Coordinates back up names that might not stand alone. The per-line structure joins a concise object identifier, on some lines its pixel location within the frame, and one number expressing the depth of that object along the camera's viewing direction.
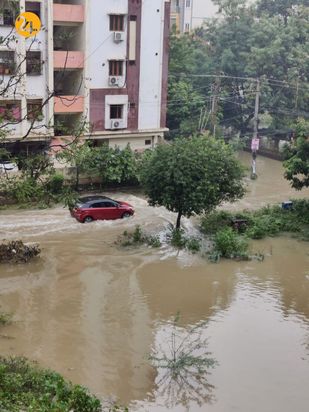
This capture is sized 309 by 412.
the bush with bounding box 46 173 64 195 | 24.36
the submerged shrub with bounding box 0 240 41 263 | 17.42
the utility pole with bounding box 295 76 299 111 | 35.09
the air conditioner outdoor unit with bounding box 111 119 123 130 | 27.61
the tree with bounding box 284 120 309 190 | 21.73
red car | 21.61
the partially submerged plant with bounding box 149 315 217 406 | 10.95
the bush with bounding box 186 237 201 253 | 19.33
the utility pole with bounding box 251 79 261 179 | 31.00
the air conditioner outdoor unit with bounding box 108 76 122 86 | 26.96
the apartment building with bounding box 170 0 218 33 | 55.31
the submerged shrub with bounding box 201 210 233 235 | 21.64
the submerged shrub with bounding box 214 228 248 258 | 18.75
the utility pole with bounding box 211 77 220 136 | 33.83
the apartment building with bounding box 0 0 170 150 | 25.30
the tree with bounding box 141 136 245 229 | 19.09
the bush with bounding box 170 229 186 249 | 19.59
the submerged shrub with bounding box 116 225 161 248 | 19.67
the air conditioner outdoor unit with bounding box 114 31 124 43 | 26.47
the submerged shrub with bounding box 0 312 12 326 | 13.39
